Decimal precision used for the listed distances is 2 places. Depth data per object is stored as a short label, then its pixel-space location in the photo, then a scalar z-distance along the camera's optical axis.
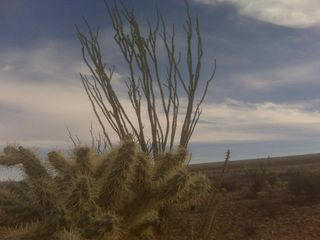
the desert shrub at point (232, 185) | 10.27
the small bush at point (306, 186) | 8.02
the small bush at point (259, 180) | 9.18
